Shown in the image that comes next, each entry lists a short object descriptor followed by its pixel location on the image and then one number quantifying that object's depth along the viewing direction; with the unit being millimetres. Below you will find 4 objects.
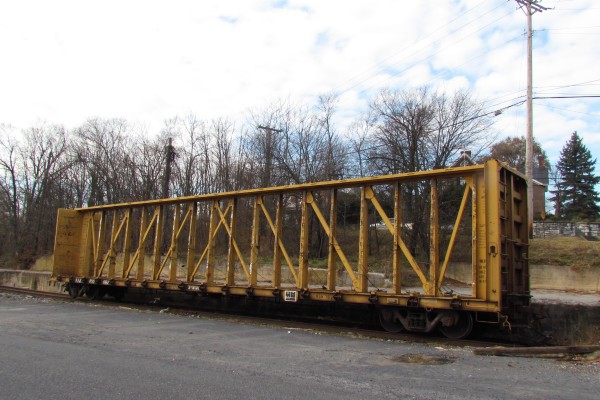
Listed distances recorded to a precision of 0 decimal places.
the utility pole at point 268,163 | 33281
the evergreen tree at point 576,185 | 60625
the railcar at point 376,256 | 9500
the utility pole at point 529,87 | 25141
